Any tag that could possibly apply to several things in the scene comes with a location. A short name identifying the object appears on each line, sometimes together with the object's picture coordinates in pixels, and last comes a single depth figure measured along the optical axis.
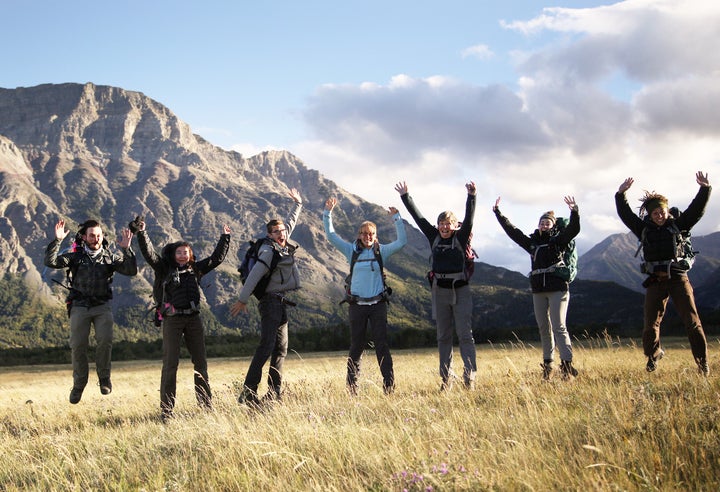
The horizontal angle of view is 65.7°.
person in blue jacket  9.50
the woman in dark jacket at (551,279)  10.03
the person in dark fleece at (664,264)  9.27
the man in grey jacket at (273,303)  8.88
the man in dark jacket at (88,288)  9.97
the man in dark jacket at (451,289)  9.43
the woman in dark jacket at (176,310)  9.10
